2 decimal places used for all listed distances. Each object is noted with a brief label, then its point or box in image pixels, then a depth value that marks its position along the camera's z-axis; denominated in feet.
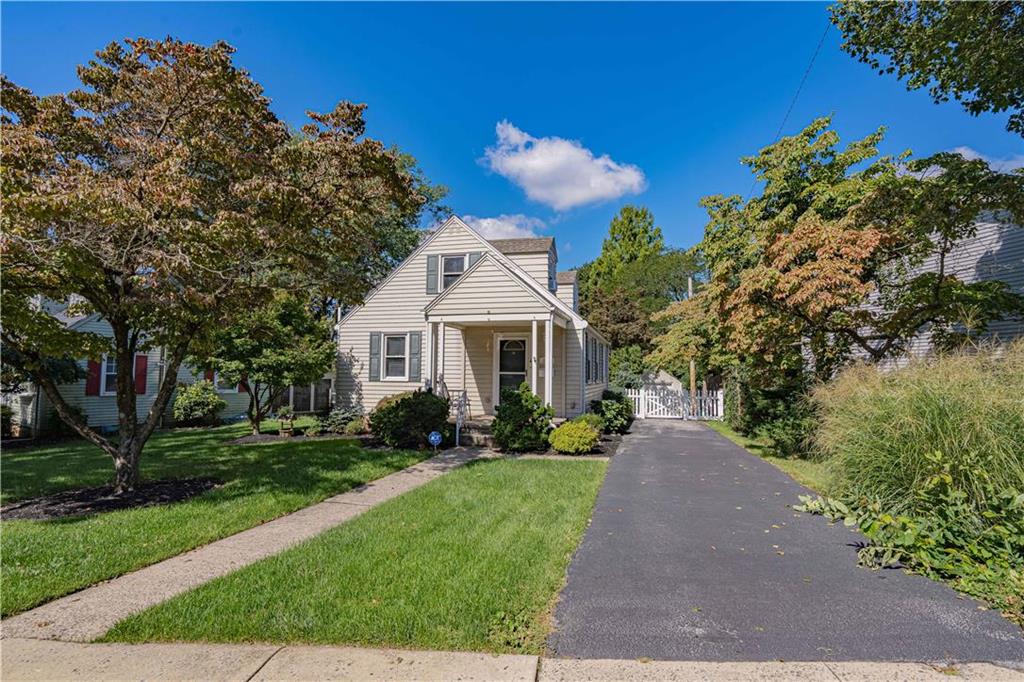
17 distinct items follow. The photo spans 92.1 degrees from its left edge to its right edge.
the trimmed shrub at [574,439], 35.17
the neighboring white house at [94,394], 46.55
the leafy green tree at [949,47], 24.08
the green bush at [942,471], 13.08
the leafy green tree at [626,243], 134.41
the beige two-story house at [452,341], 46.60
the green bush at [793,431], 32.65
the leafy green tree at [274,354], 42.37
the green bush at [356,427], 46.73
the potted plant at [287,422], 45.50
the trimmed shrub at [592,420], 38.01
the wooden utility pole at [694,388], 67.41
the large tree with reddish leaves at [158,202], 18.31
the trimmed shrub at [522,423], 36.24
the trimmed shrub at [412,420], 37.01
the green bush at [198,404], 53.57
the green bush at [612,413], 48.03
